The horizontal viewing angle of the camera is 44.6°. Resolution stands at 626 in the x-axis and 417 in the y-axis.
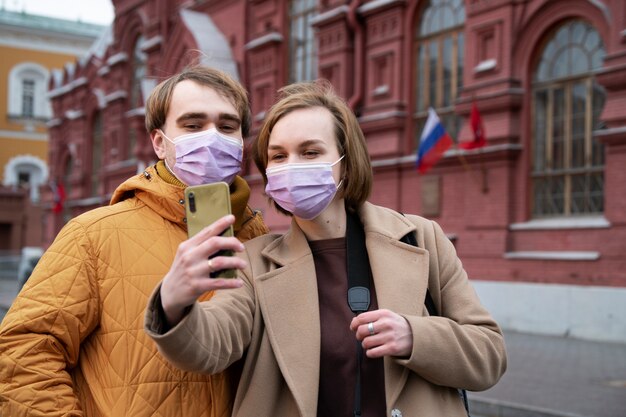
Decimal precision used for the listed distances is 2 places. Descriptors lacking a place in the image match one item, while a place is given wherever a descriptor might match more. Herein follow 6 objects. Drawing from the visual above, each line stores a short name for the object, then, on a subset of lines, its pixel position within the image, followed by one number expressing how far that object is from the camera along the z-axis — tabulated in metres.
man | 2.21
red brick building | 10.90
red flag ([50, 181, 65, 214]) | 26.95
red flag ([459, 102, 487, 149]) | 12.20
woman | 2.09
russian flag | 12.35
